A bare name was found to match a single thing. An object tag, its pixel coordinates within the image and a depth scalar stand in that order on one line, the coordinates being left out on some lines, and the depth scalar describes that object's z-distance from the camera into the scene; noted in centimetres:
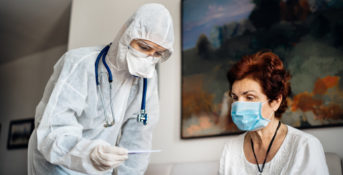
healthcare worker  130
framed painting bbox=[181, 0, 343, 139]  198
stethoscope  153
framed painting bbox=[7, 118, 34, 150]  448
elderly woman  155
